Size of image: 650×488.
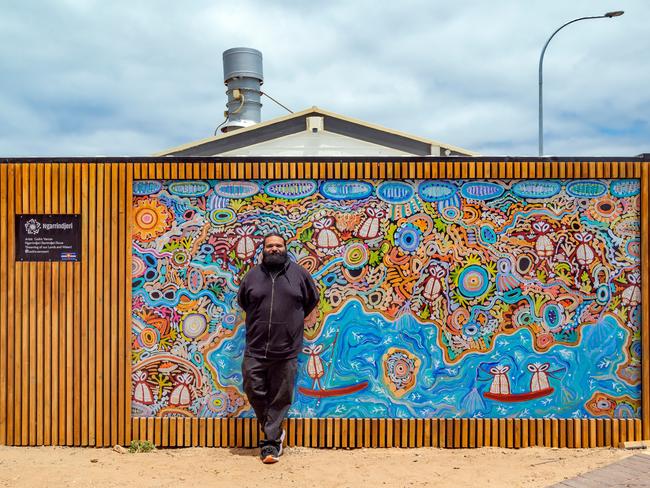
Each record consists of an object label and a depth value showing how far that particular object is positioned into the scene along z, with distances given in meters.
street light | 13.43
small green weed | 4.92
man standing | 4.73
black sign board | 5.08
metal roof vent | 15.81
